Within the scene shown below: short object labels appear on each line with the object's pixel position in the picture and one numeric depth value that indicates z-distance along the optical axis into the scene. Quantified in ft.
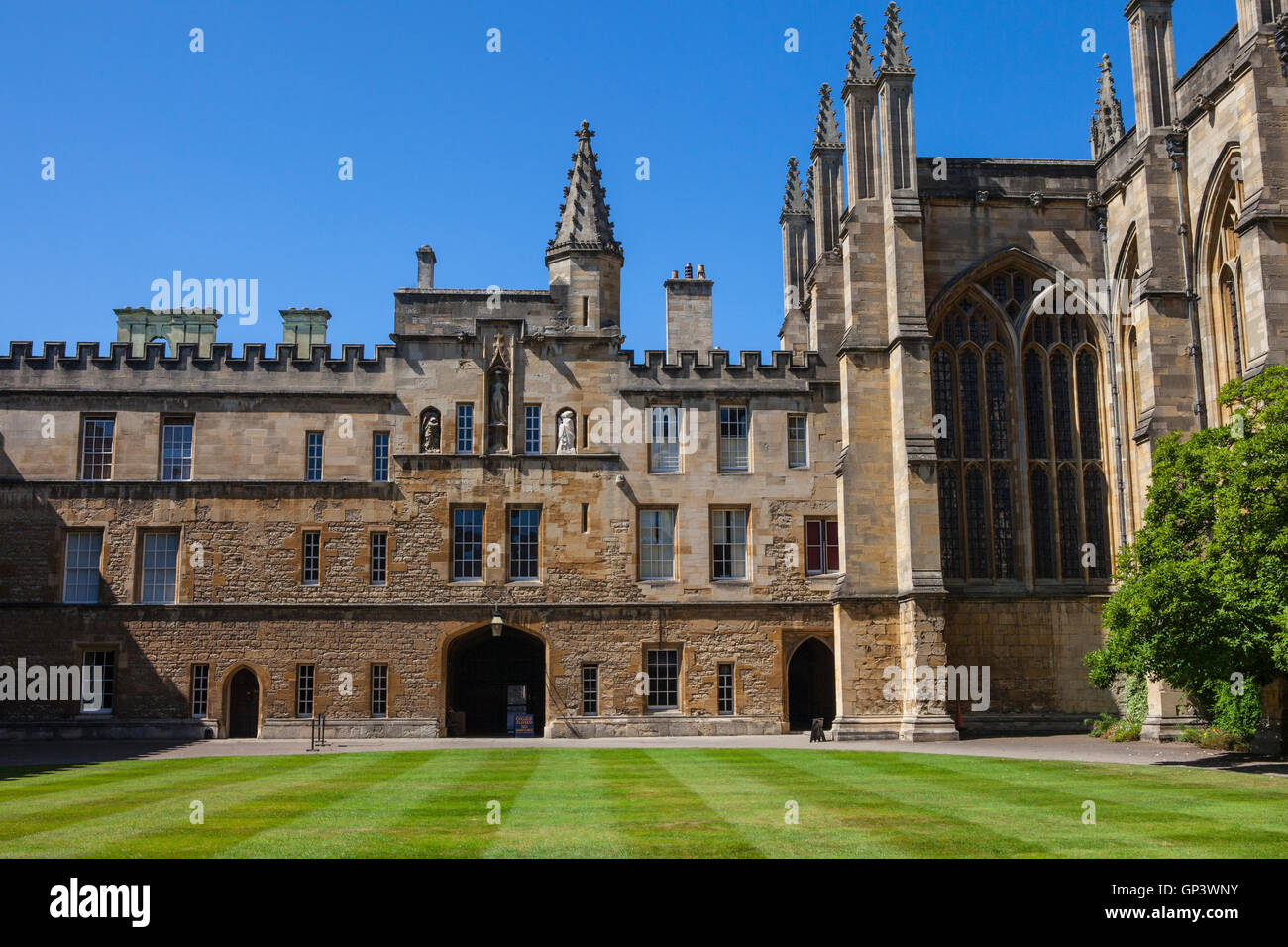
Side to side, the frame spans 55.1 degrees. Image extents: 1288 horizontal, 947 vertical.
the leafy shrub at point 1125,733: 96.32
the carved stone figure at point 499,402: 118.52
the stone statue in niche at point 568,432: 118.32
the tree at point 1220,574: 68.28
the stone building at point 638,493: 108.37
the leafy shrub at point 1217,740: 81.56
